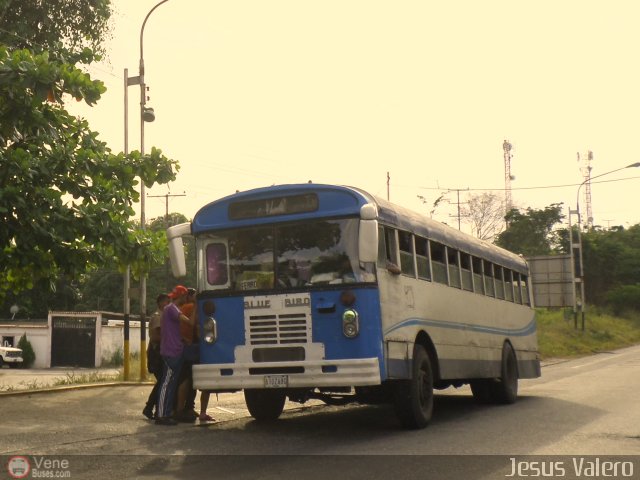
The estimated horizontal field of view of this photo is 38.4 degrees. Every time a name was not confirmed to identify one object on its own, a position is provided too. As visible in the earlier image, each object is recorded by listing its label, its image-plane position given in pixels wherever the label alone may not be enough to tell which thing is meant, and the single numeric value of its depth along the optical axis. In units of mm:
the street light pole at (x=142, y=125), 21609
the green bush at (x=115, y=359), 54844
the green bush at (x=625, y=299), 73875
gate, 55438
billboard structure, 42438
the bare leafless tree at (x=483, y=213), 78031
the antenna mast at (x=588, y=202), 86588
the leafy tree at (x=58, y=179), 13141
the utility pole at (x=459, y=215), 77062
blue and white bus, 10695
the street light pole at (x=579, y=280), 50875
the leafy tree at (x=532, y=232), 72938
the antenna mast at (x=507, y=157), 89125
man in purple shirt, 12320
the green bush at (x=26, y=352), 55781
